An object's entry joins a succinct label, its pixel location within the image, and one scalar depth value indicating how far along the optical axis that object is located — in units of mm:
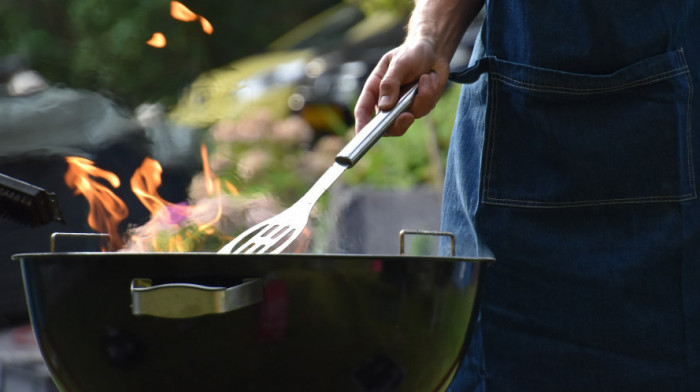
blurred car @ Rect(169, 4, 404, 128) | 7245
